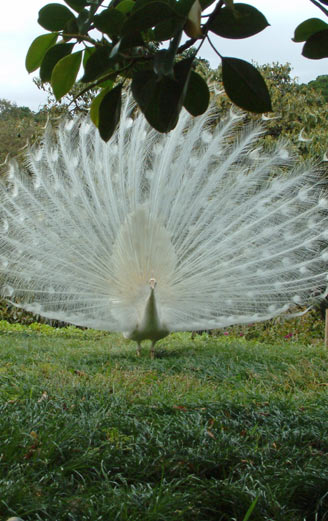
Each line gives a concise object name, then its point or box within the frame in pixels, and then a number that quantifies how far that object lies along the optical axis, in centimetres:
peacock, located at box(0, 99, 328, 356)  579
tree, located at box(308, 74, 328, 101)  1282
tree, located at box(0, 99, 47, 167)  1504
